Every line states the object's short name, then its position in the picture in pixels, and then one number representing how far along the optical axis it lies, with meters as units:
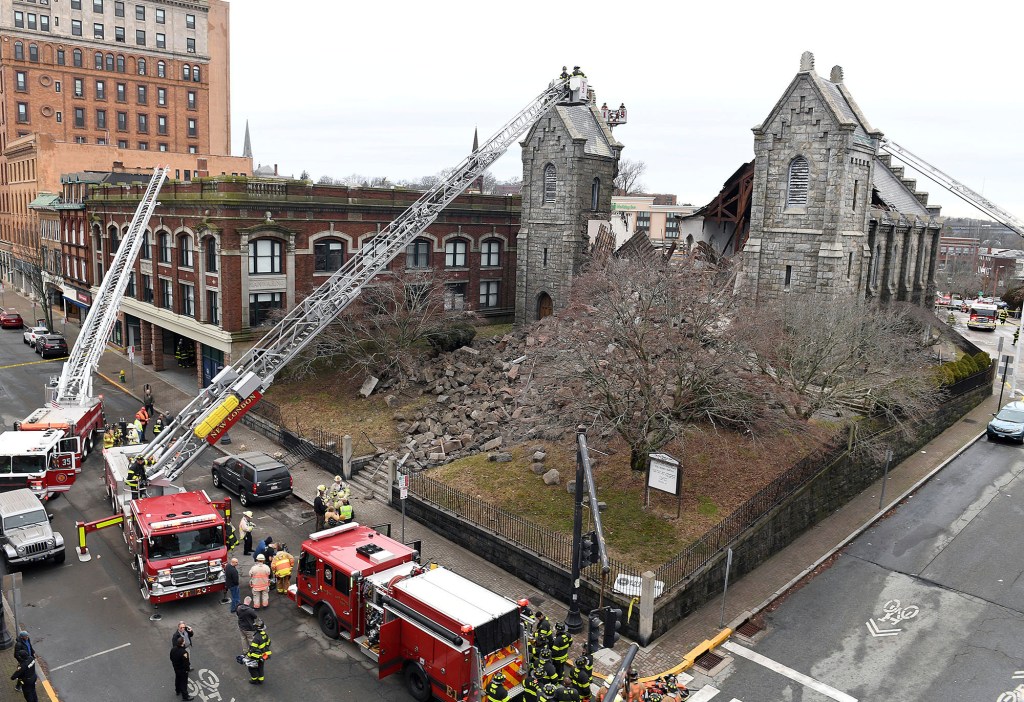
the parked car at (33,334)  54.97
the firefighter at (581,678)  14.95
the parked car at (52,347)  51.69
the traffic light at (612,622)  15.27
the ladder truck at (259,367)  24.49
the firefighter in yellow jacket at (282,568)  20.47
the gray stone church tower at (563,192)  42.31
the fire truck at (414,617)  14.88
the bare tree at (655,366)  22.91
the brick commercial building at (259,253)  38.72
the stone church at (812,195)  33.12
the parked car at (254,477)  26.39
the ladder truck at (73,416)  26.27
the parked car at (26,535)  20.83
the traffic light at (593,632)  16.00
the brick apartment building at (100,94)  76.69
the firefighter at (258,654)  16.31
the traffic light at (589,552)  15.16
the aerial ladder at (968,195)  47.77
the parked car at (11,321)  63.69
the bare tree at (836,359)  25.72
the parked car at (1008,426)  34.66
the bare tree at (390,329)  37.34
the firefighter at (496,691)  14.50
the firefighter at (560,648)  15.61
